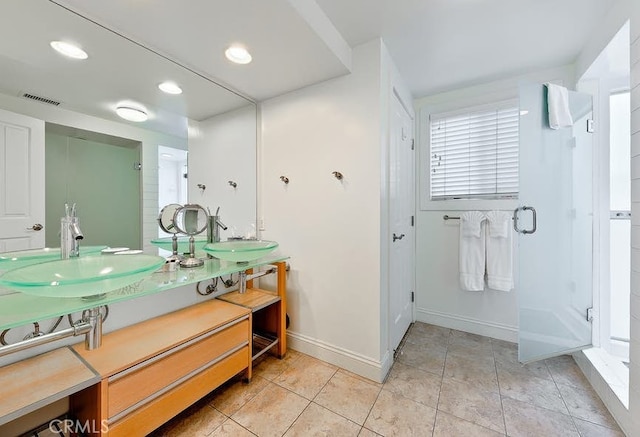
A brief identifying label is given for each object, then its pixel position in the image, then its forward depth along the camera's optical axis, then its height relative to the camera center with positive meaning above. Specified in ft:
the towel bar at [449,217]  7.73 +0.03
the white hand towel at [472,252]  7.14 -1.00
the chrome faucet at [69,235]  3.94 -0.29
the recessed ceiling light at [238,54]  4.93 +3.35
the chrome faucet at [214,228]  6.24 -0.28
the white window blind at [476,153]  7.05 +1.98
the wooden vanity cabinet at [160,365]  3.33 -2.36
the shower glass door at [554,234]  5.69 -0.37
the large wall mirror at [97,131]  3.66 +1.65
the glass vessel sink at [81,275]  2.70 -0.75
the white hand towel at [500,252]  6.88 -0.96
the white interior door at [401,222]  6.12 -0.11
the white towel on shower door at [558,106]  5.56 +2.53
